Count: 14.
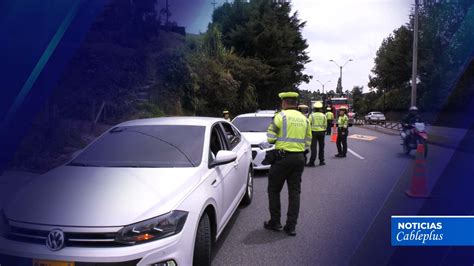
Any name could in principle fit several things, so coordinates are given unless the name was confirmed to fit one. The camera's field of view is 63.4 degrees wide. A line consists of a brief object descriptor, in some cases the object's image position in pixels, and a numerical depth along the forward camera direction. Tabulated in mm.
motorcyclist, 11891
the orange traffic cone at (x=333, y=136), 18677
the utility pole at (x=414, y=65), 15277
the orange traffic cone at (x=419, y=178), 6289
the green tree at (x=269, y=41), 32844
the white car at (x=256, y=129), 8586
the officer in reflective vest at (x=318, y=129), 10578
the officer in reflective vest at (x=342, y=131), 12102
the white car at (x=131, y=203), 2754
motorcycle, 11102
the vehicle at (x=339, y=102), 36094
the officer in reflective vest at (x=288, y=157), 4789
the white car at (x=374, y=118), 40381
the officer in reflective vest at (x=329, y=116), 18344
